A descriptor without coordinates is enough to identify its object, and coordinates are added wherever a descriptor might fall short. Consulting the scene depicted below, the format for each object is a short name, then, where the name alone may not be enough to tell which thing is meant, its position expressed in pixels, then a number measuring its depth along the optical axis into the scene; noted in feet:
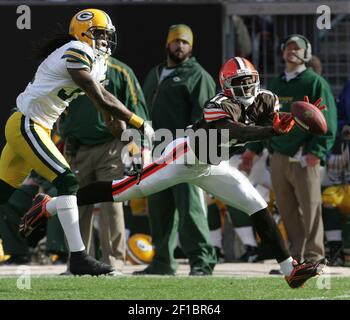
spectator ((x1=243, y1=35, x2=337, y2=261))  60.29
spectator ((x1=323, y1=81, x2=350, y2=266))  66.03
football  44.42
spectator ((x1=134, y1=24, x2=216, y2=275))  58.65
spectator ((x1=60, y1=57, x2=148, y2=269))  59.21
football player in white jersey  47.73
